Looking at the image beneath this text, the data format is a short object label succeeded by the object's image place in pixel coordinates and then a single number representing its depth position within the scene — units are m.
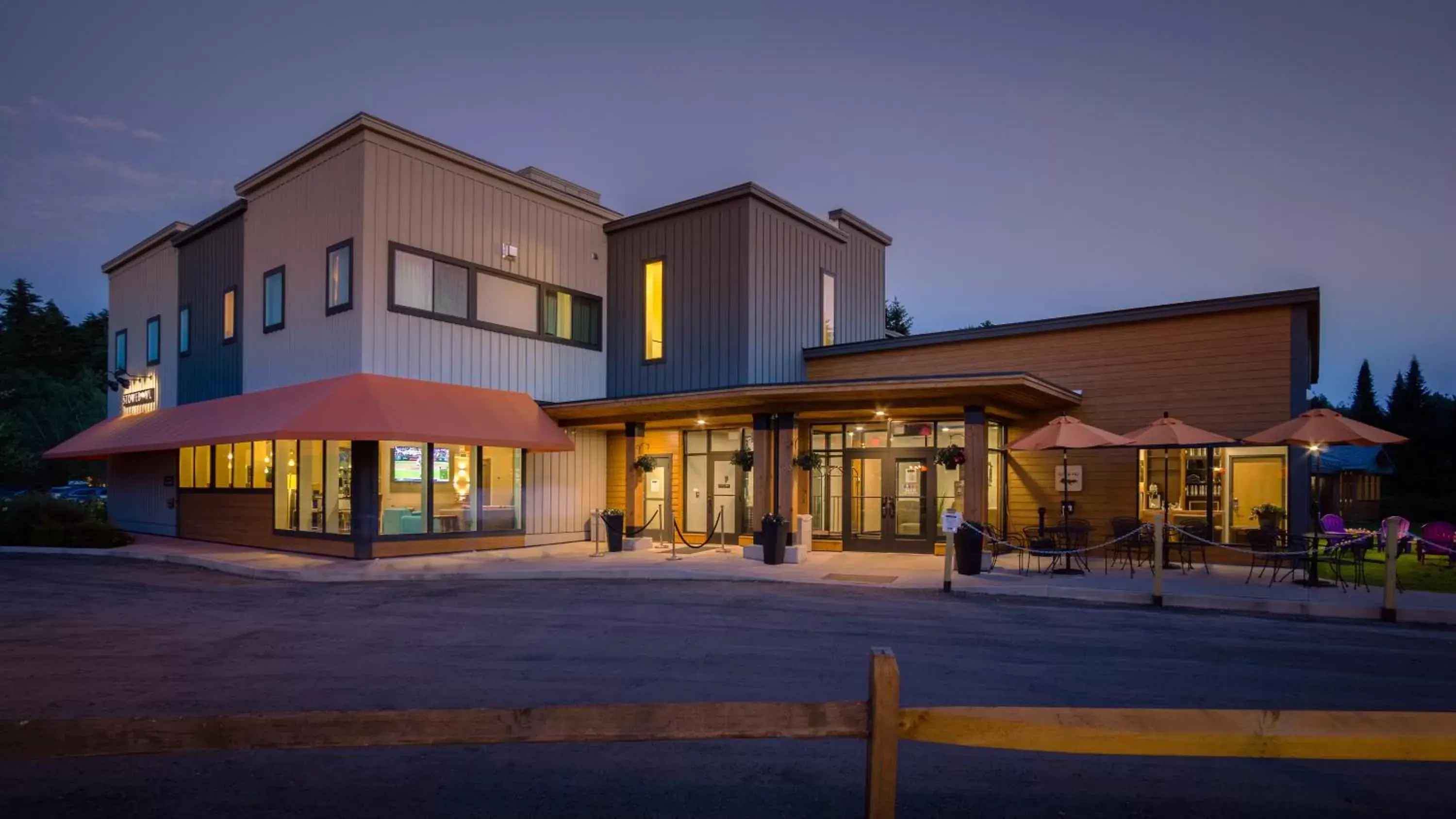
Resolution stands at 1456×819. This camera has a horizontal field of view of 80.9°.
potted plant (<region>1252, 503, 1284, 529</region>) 16.19
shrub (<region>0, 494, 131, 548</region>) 20.78
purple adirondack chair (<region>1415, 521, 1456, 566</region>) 16.25
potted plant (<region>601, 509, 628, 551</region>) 19.36
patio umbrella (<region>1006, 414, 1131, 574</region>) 14.71
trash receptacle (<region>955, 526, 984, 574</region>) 14.68
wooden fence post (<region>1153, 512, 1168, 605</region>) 11.98
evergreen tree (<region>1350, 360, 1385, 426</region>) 47.38
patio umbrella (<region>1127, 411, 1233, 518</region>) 14.45
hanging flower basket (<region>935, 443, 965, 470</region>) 16.89
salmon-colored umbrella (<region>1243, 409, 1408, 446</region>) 12.94
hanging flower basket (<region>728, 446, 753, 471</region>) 18.95
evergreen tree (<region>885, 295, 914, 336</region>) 54.25
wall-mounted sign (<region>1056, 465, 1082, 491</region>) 17.72
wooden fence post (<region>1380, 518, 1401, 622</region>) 10.74
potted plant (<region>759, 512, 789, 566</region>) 16.70
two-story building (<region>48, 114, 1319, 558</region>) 16.81
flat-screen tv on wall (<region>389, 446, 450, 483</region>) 17.72
